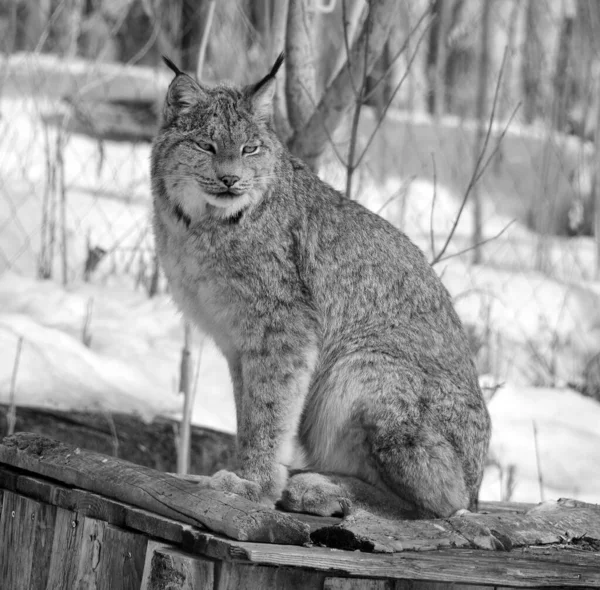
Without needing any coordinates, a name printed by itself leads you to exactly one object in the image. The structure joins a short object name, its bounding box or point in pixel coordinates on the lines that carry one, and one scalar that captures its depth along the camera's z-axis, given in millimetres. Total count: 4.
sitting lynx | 6477
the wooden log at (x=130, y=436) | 9695
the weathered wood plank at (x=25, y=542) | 6285
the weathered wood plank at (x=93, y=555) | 5449
